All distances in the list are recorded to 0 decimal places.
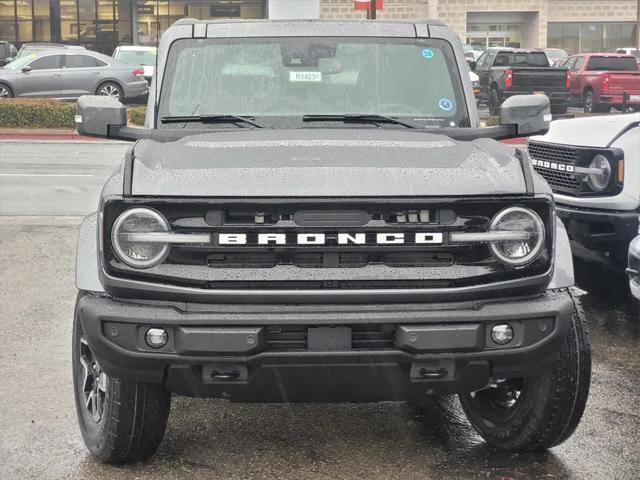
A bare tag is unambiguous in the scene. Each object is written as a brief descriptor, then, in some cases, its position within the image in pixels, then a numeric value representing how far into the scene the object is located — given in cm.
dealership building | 5378
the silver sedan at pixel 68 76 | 2814
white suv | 684
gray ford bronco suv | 373
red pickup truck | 2988
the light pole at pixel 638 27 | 5838
